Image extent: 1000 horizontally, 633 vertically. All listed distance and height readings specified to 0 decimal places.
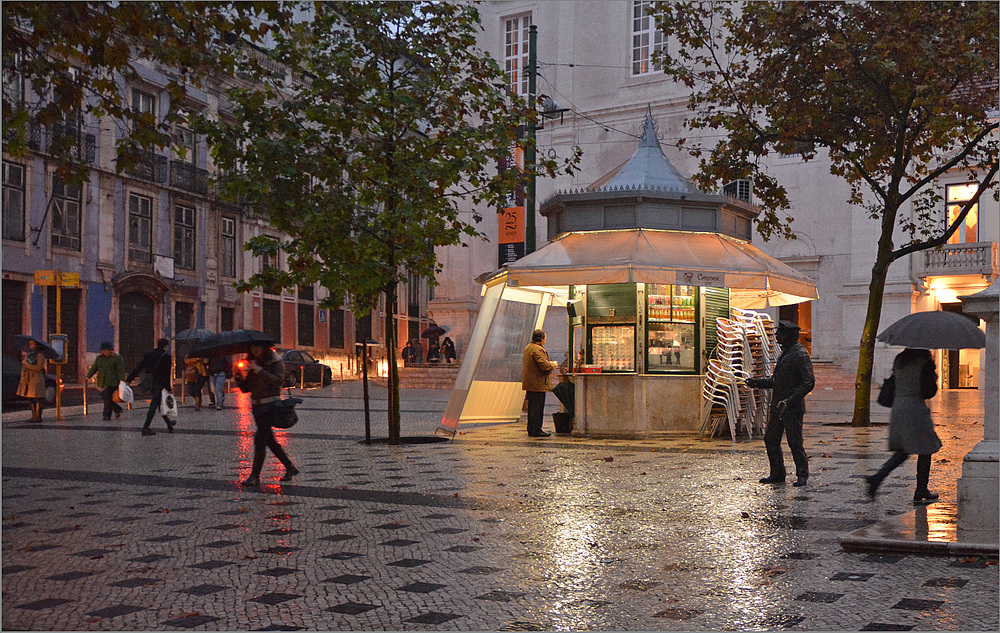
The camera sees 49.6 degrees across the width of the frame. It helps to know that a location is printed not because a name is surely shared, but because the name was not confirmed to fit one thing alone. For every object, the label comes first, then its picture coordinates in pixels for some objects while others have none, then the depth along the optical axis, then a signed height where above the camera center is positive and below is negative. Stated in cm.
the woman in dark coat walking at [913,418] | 880 -58
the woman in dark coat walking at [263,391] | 1048 -41
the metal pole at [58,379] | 2078 -60
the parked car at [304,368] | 3703 -64
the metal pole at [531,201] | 2167 +295
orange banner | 2261 +258
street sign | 2091 +139
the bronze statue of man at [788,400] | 1026 -50
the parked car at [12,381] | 2230 -65
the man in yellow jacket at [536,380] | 1628 -48
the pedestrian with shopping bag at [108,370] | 2011 -37
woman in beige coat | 2028 -55
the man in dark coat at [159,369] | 1792 -32
